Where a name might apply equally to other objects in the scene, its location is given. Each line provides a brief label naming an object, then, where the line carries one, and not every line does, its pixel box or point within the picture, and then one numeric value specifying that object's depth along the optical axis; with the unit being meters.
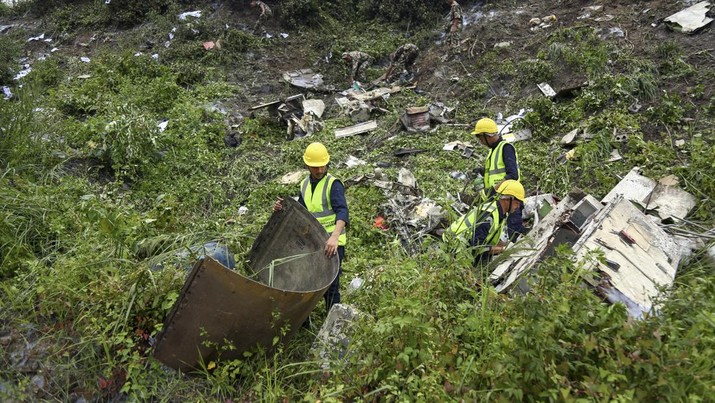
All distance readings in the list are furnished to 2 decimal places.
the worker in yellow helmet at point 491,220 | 3.48
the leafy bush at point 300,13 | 11.39
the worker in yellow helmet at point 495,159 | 4.24
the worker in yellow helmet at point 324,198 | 3.46
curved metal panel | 2.55
